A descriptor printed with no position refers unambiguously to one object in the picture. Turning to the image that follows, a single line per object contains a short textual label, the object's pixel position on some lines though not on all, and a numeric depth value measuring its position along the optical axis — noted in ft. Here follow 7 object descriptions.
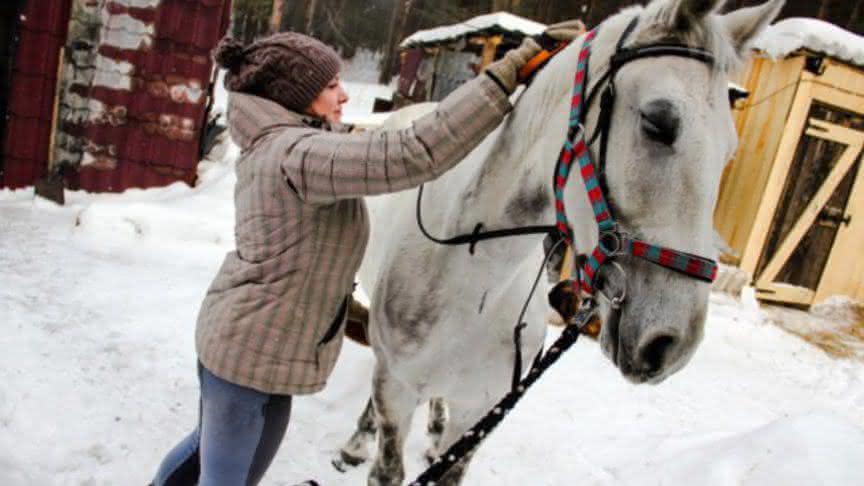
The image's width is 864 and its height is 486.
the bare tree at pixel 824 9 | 52.16
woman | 4.00
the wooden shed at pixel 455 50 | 28.25
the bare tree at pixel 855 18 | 51.56
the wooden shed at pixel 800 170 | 21.76
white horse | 3.47
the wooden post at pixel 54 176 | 18.62
